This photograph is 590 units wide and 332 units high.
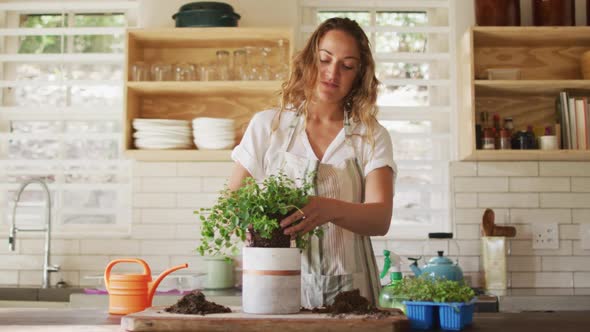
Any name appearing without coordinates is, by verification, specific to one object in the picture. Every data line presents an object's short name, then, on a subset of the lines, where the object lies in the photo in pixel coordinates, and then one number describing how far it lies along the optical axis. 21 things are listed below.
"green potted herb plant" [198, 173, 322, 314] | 1.84
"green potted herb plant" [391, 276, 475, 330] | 1.88
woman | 2.45
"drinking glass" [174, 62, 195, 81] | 4.39
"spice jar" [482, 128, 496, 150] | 4.29
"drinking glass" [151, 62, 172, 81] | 4.40
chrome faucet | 4.44
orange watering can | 2.25
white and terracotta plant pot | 1.86
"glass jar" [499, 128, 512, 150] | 4.32
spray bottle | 2.00
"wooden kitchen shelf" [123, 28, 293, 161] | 4.32
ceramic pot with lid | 4.39
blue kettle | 3.99
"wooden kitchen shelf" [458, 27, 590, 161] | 4.32
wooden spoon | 4.43
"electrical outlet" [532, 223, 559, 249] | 4.54
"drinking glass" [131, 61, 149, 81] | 4.38
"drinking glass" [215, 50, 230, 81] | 4.37
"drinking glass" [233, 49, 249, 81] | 4.35
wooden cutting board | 1.74
